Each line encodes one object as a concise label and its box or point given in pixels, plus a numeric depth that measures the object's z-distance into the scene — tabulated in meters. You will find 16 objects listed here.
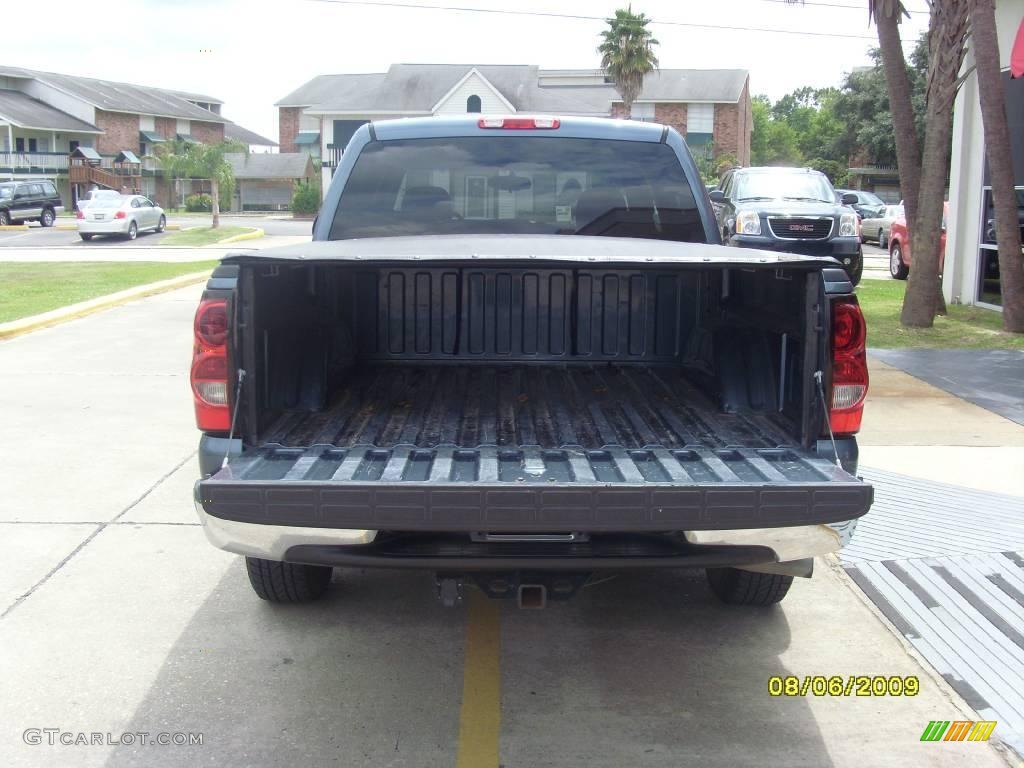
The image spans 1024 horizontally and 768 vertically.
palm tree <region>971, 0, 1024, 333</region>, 12.48
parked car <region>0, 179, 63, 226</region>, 43.03
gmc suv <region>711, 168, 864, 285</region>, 17.59
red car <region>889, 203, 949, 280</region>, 20.34
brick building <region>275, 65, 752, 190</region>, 56.44
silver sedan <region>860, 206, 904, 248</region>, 30.12
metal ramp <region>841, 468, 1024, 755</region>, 4.30
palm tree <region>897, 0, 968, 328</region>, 12.83
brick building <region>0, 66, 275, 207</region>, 60.78
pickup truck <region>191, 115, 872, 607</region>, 3.43
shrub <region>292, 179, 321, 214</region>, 57.38
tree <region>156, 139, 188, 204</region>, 42.62
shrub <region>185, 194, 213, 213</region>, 64.50
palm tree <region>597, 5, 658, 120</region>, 50.16
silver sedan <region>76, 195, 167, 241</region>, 35.84
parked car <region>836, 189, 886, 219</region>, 35.22
